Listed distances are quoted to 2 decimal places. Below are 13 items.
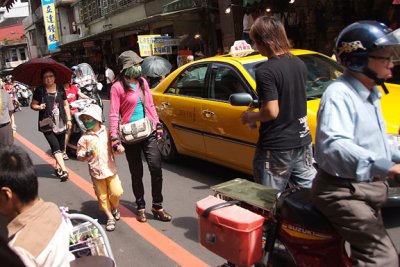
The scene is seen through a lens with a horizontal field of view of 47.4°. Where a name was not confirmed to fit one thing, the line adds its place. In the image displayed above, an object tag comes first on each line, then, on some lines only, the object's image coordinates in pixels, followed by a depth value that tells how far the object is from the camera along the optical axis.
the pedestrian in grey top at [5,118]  5.54
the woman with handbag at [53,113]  6.34
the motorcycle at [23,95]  22.59
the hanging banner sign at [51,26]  33.47
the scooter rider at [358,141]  2.04
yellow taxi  4.79
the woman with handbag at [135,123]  4.25
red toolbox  2.42
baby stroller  2.61
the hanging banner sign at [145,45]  14.20
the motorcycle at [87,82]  8.79
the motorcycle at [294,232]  2.30
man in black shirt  3.05
